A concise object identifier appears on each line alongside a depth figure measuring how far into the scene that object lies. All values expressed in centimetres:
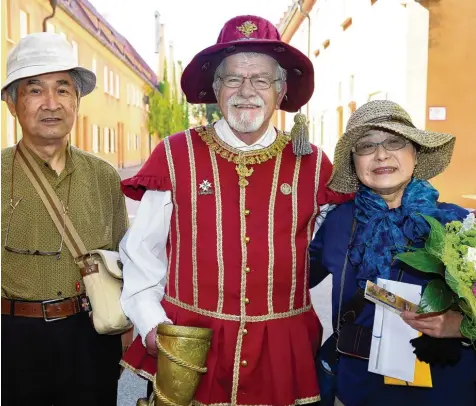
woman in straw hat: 212
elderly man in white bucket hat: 251
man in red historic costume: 234
